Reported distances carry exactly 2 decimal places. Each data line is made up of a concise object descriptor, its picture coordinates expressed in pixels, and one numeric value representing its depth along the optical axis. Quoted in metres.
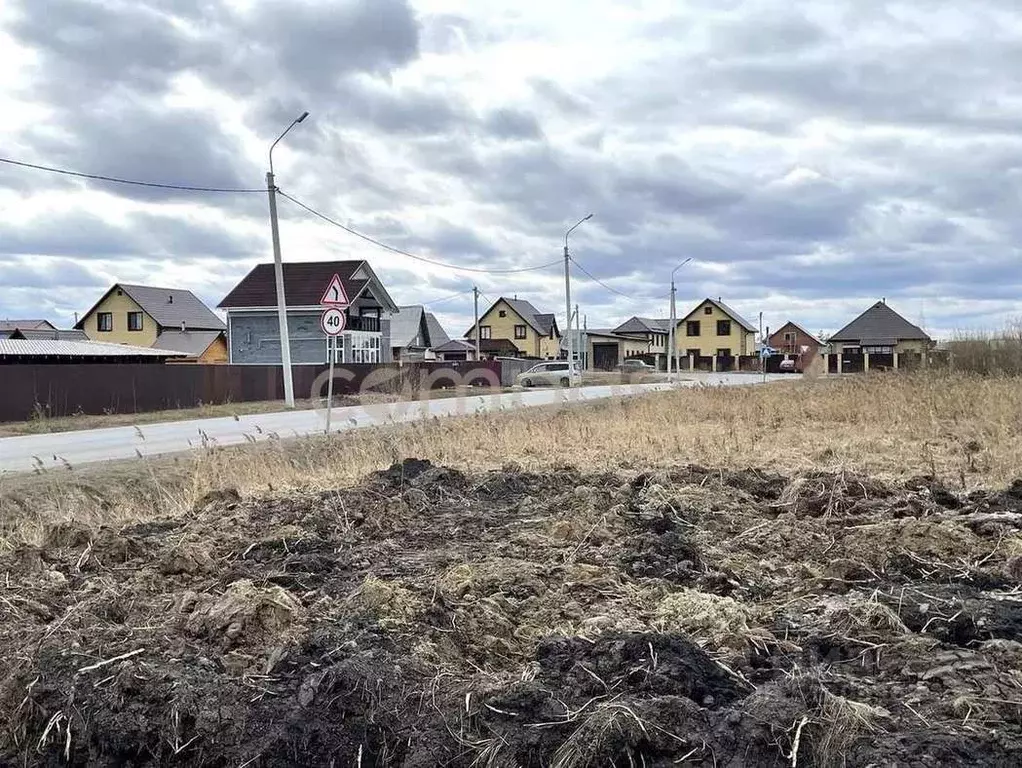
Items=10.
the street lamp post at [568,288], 38.88
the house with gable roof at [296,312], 45.22
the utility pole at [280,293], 23.33
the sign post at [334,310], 14.07
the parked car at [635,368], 63.96
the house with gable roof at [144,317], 61.81
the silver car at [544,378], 44.16
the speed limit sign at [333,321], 14.22
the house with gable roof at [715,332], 89.31
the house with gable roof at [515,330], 89.62
